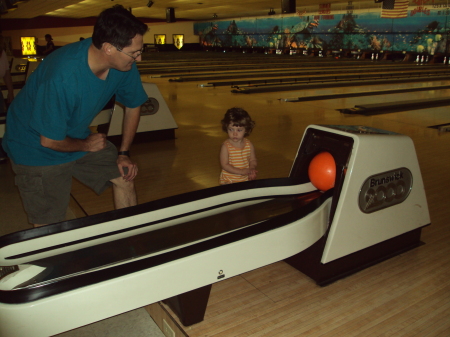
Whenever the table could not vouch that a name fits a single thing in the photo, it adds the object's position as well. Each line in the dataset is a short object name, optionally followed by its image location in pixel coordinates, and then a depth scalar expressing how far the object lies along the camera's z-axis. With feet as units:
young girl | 7.10
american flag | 34.17
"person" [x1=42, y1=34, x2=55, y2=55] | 29.27
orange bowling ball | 5.67
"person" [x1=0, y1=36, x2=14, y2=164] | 13.76
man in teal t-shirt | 4.79
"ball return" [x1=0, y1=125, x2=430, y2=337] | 3.66
